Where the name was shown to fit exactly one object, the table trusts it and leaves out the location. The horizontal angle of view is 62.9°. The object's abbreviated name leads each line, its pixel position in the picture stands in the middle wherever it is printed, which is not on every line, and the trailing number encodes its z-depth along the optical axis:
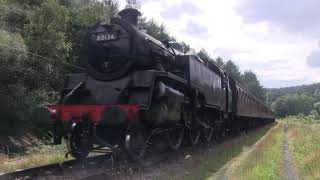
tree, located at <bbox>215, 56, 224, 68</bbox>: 65.43
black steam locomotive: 6.14
